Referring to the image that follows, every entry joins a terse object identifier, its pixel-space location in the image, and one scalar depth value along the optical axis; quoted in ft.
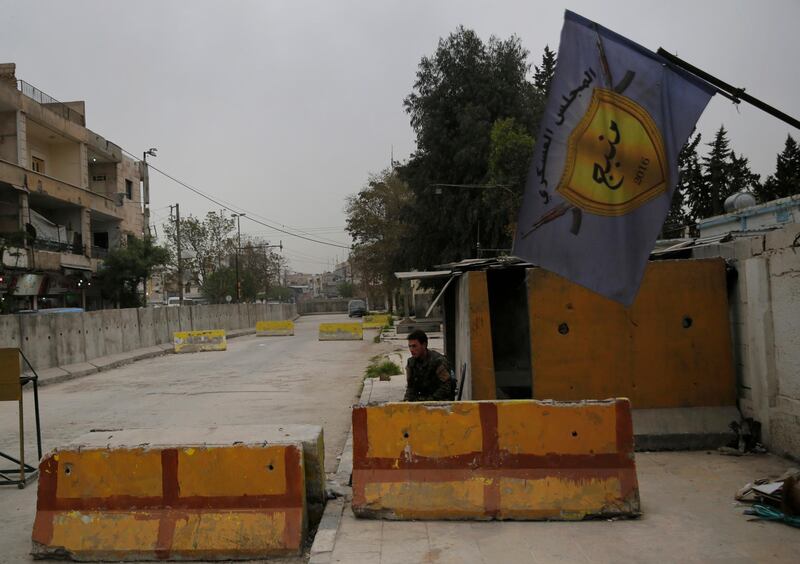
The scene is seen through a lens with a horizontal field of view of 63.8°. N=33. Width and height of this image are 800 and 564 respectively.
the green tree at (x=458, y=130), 115.85
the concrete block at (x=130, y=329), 78.84
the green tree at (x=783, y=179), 127.65
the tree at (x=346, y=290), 456.45
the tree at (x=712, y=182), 152.22
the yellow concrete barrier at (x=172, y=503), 15.44
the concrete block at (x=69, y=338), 60.90
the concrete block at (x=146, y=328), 84.99
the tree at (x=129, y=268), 126.52
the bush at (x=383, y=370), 50.93
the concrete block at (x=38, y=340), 55.16
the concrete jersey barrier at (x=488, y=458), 16.63
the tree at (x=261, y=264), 252.62
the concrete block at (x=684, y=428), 23.71
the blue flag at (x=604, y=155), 14.66
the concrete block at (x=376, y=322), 144.92
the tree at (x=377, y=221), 186.70
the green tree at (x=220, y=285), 200.44
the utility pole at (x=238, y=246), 196.58
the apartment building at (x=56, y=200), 100.22
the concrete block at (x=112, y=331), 73.00
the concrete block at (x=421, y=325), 114.52
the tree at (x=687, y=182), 150.30
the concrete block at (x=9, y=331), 51.88
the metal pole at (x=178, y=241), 159.06
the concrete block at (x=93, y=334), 67.46
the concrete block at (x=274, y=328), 125.49
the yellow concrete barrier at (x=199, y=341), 87.71
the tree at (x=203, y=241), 207.82
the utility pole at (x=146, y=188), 150.41
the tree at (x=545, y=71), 166.50
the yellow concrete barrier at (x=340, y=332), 105.09
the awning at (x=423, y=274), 32.30
